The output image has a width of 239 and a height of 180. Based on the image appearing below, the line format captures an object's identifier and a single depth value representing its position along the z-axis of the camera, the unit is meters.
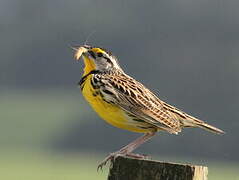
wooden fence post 7.54
